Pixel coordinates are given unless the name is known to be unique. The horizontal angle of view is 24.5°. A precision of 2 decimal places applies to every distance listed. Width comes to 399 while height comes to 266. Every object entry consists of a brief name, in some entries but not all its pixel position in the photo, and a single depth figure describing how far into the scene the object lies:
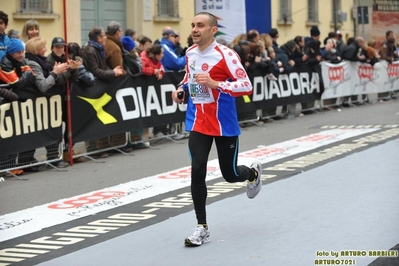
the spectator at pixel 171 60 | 16.16
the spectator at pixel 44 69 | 12.29
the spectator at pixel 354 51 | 23.70
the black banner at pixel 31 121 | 11.67
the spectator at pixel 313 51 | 21.60
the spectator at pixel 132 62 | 14.73
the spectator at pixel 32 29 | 13.57
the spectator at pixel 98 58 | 13.62
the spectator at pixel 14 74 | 11.81
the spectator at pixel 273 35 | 20.42
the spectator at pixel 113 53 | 14.34
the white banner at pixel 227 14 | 17.30
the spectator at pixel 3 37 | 12.34
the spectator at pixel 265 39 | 19.33
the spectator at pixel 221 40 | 16.15
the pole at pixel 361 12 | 25.56
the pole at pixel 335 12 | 37.38
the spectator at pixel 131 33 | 16.95
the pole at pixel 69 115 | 12.83
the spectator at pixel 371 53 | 24.50
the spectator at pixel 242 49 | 17.83
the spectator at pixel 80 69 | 13.05
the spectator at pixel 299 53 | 20.89
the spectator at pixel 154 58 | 15.17
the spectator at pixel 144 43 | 16.31
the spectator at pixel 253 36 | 18.48
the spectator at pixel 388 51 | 25.71
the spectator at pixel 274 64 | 19.17
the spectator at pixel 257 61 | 18.19
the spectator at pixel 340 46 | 23.77
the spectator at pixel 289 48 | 20.53
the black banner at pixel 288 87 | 18.73
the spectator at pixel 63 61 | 12.61
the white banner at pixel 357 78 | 22.34
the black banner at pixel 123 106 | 13.22
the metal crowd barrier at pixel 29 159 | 11.88
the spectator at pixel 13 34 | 14.22
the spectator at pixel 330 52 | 22.58
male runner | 7.60
